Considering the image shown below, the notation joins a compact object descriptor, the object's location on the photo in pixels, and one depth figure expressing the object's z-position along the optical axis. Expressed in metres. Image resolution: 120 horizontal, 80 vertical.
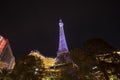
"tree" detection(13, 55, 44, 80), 23.52
